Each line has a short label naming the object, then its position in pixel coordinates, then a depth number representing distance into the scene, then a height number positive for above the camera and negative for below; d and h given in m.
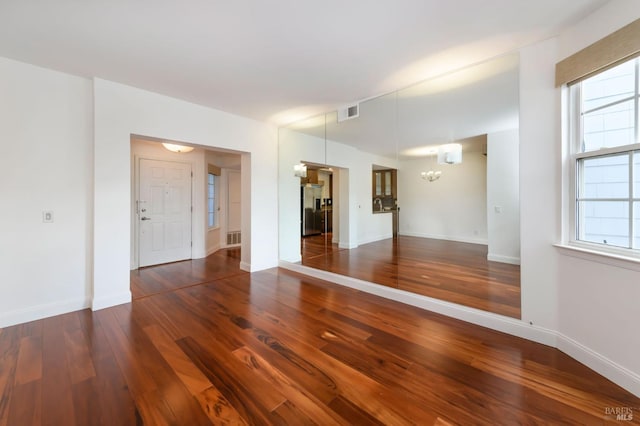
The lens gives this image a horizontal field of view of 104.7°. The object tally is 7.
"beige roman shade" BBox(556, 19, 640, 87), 1.59 +1.11
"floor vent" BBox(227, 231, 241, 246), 6.57 -0.71
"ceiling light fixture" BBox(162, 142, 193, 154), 4.55 +1.19
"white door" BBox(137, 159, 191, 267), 4.67 +0.00
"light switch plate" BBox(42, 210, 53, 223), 2.67 -0.04
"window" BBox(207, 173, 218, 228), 5.88 +0.24
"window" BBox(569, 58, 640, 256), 1.68 +0.39
